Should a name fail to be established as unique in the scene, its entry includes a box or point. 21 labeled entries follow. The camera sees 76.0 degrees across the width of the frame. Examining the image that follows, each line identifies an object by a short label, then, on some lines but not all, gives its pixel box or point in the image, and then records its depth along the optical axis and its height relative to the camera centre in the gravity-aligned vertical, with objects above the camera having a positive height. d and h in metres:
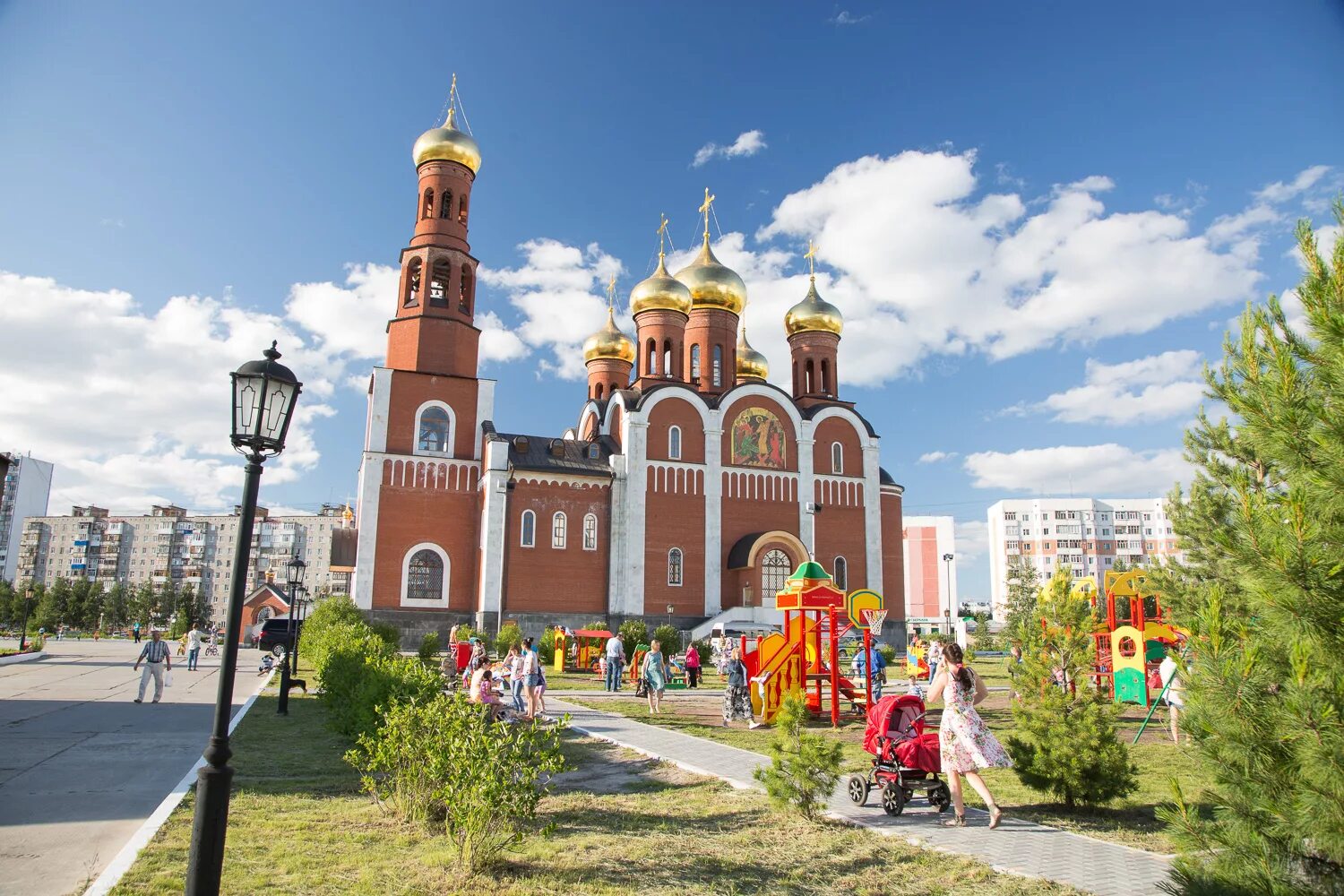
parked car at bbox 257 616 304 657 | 30.52 -1.29
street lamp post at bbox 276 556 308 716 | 13.60 -0.46
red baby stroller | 6.74 -1.17
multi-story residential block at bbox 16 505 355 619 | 76.50 +4.25
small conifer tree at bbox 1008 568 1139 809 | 6.70 -0.82
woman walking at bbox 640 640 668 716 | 13.80 -1.07
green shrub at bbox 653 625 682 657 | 25.52 -0.93
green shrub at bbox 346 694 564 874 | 5.12 -1.08
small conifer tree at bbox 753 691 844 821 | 6.32 -1.19
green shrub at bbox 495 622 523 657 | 24.80 -0.99
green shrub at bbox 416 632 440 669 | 23.19 -1.26
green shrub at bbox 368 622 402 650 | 22.79 -0.86
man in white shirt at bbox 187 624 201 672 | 23.53 -1.31
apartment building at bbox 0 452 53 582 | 76.12 +7.98
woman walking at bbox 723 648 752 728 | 13.41 -1.35
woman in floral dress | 6.31 -0.87
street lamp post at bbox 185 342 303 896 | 4.19 +0.16
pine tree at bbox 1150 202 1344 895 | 2.90 -0.09
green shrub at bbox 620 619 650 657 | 24.67 -0.82
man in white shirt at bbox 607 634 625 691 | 18.73 -1.19
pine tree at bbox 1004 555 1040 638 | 40.03 +1.25
